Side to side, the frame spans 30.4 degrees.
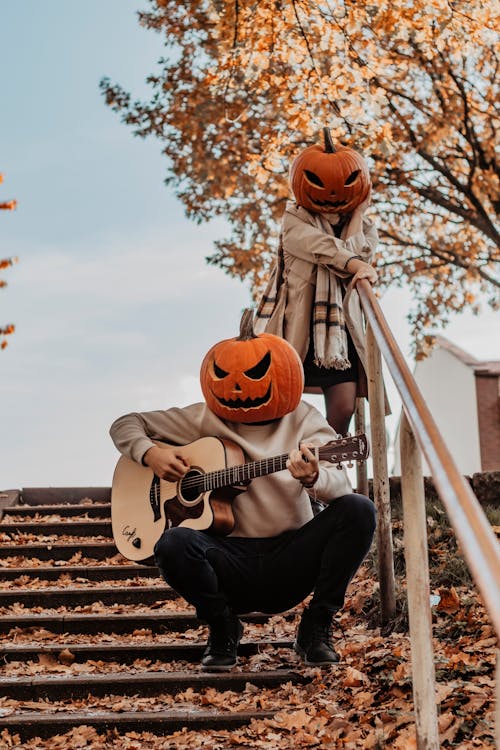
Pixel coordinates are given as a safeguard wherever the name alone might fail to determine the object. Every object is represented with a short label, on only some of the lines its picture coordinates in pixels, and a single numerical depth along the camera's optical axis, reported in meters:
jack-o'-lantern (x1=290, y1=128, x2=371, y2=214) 5.54
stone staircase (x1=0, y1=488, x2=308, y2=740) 3.80
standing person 5.40
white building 20.50
